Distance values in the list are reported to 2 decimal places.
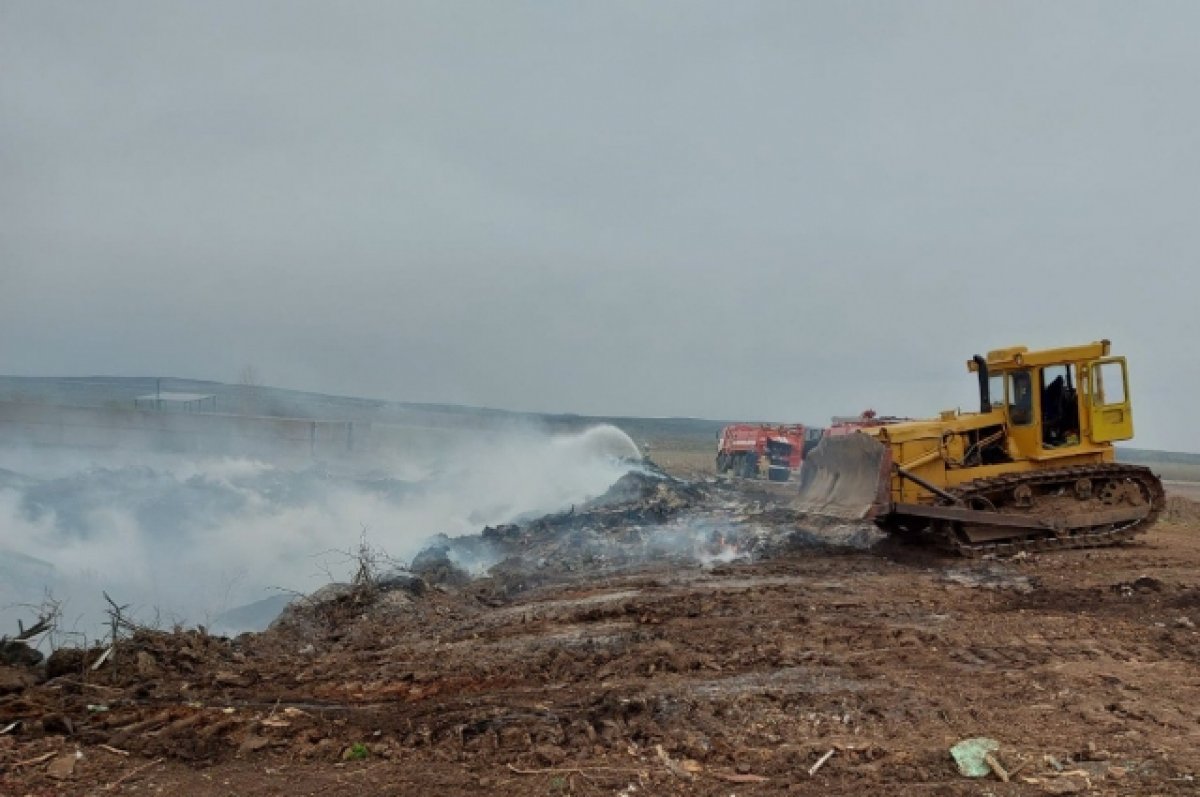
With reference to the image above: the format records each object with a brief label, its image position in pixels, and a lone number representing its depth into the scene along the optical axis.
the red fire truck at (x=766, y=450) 34.25
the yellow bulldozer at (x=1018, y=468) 13.29
